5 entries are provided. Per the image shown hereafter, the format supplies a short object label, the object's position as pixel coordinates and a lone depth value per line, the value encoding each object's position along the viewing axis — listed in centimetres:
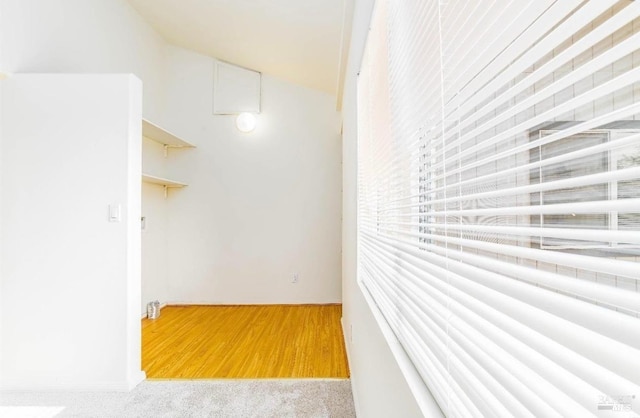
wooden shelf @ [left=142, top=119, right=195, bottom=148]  360
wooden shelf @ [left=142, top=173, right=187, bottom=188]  371
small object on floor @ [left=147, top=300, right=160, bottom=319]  405
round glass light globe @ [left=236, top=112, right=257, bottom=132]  465
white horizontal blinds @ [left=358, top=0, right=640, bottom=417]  29
